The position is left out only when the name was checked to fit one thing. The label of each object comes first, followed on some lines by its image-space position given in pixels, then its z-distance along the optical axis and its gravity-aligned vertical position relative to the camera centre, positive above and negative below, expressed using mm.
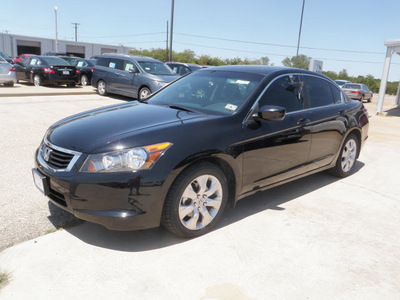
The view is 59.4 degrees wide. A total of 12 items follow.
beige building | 53344 +1411
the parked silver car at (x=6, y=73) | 14367 -866
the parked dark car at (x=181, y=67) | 17156 -176
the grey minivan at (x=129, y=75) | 12195 -525
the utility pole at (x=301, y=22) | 31638 +4386
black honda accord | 2812 -759
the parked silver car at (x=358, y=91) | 23812 -1056
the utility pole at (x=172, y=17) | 23000 +2919
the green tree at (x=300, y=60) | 85600 +2777
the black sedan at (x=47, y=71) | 15383 -730
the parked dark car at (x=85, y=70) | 17984 -654
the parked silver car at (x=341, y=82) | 27922 -615
